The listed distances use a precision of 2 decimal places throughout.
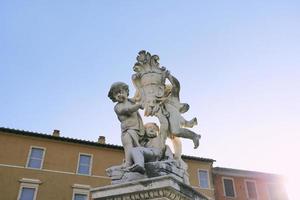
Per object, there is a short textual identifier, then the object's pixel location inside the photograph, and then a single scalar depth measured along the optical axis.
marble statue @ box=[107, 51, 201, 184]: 5.01
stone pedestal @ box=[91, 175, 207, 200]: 4.34
